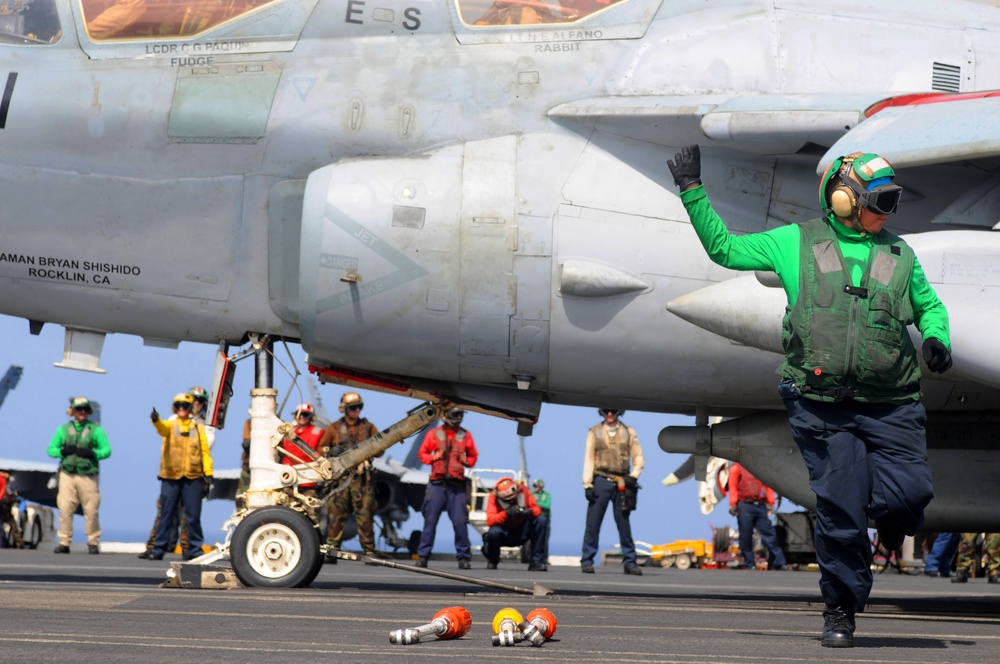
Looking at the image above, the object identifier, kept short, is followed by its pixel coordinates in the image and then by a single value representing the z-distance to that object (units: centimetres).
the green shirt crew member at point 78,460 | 3425
